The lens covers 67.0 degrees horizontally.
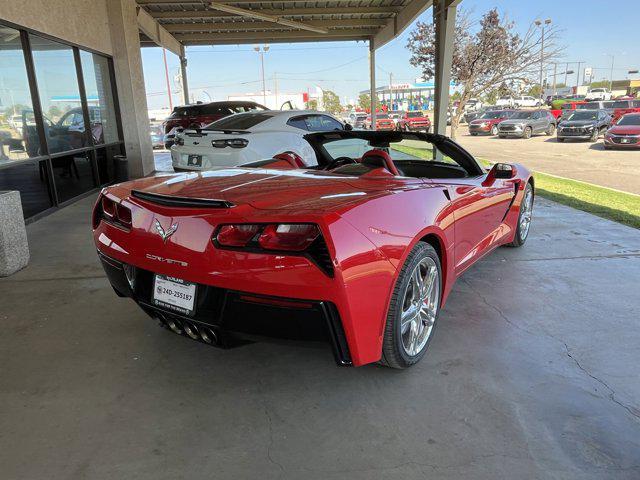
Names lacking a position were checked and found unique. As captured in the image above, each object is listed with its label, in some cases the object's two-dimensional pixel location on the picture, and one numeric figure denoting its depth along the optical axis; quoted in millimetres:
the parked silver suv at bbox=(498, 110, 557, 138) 26234
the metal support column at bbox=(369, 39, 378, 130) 18308
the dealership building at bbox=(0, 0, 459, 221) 6668
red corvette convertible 2117
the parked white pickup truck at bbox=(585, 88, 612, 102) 59019
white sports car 7414
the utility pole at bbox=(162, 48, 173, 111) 46475
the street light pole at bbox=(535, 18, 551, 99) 23655
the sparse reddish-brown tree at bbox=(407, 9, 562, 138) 21719
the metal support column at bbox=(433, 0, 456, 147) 9281
